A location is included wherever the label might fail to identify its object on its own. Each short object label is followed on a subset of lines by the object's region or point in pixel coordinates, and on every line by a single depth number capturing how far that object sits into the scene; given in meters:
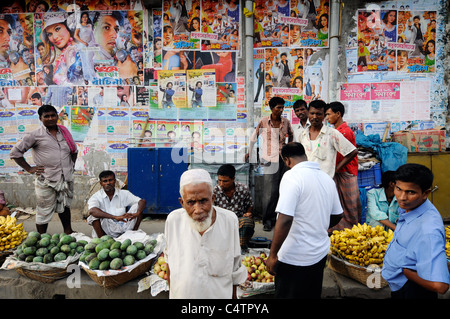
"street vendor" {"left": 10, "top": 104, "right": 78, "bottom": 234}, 4.23
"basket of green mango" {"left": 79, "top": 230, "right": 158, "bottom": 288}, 2.88
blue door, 5.47
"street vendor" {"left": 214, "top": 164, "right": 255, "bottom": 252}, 3.76
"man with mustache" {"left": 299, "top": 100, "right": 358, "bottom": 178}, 3.74
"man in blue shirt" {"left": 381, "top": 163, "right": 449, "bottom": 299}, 1.75
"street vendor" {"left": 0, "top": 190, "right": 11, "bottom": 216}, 5.08
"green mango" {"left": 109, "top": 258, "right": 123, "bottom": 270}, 2.87
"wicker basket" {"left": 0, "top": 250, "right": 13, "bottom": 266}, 3.47
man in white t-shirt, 2.18
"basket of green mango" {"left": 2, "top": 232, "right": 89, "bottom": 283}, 3.02
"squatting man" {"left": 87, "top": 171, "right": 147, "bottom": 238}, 3.85
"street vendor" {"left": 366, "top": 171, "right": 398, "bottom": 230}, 3.70
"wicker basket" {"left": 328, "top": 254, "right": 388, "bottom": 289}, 2.87
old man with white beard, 1.75
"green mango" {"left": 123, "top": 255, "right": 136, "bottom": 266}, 2.96
